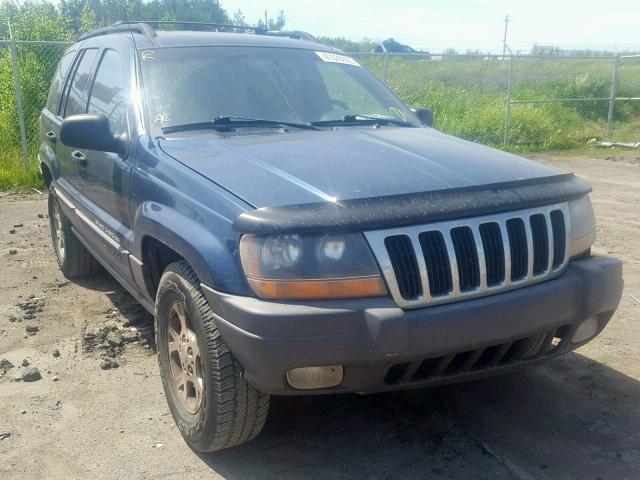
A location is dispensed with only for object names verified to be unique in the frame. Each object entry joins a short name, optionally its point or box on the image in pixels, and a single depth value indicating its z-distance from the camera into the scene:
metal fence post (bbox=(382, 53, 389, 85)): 12.54
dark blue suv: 2.67
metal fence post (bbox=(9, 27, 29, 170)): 10.30
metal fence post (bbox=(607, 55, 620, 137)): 15.56
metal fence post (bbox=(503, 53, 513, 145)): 13.94
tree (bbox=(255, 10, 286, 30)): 47.19
